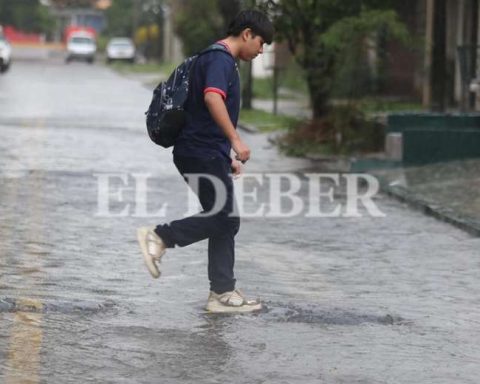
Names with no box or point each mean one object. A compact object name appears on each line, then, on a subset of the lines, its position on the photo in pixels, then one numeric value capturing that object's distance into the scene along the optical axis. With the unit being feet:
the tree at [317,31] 70.33
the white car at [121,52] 278.46
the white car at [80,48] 281.11
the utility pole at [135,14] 333.29
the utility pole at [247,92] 108.06
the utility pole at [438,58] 73.82
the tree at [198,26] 139.44
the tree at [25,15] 394.87
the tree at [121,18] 370.12
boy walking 28.09
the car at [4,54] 181.06
